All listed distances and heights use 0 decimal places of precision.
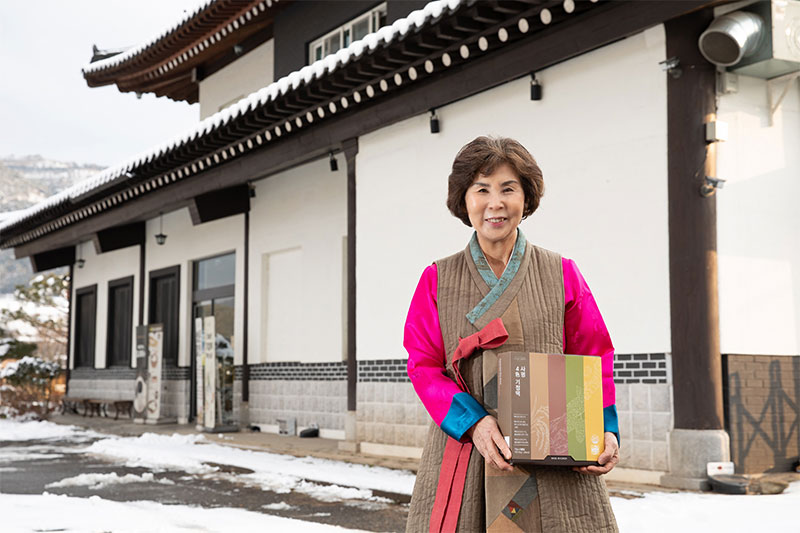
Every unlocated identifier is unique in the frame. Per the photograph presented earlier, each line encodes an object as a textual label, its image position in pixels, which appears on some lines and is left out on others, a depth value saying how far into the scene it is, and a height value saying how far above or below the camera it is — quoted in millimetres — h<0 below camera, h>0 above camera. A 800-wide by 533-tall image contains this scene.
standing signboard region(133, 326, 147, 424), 14141 -417
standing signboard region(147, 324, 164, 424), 13750 -208
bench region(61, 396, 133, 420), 15562 -997
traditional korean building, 5996 +1608
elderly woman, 1915 +32
